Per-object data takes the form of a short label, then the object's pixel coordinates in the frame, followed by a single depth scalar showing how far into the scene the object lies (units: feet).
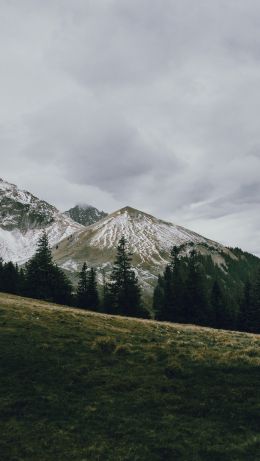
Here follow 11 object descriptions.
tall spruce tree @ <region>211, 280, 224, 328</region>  270.26
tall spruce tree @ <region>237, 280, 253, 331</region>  263.29
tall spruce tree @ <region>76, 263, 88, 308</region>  283.71
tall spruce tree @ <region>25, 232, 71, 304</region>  257.55
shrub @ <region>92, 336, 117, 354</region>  75.66
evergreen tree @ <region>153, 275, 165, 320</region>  265.83
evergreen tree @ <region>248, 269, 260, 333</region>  255.47
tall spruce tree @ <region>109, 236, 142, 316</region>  255.29
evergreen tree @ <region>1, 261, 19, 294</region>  281.95
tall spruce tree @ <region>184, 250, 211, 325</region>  253.03
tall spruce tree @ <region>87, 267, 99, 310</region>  283.38
